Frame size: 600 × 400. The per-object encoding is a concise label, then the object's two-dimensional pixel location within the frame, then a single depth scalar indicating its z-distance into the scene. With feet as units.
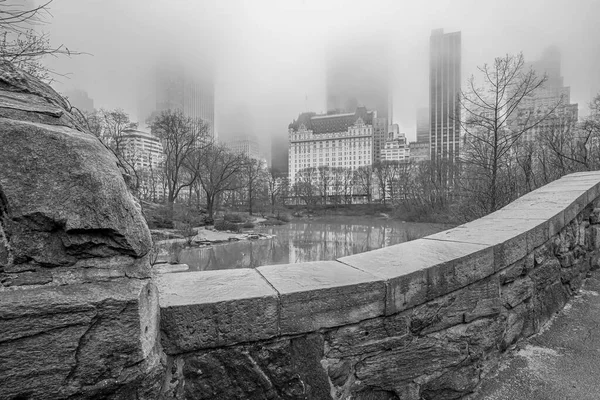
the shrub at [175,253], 42.27
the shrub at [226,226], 85.10
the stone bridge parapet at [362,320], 4.24
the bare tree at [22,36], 10.37
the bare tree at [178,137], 94.73
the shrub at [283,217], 126.76
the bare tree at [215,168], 102.85
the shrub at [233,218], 100.21
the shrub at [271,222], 111.75
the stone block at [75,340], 3.02
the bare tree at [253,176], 132.68
